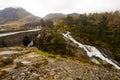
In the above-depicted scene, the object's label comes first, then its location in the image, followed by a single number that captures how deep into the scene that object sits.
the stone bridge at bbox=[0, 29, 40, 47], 14.31
